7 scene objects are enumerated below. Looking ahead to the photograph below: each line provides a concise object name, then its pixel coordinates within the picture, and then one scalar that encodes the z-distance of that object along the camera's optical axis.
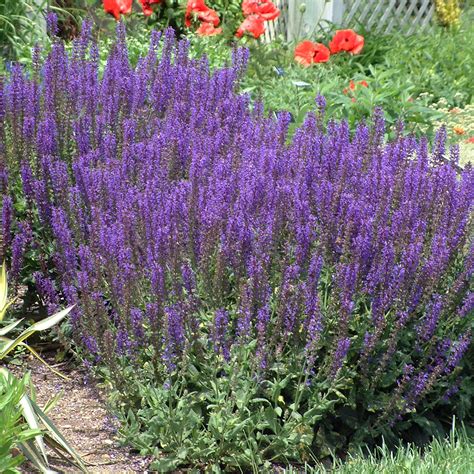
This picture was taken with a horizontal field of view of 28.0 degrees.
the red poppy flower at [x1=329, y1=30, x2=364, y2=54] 7.91
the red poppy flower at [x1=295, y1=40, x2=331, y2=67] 7.79
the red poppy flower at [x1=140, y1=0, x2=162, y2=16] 8.72
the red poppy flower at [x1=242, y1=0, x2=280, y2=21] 8.46
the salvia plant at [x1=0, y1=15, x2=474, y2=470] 3.32
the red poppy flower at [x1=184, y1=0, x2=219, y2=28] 8.50
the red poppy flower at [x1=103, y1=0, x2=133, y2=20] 7.81
